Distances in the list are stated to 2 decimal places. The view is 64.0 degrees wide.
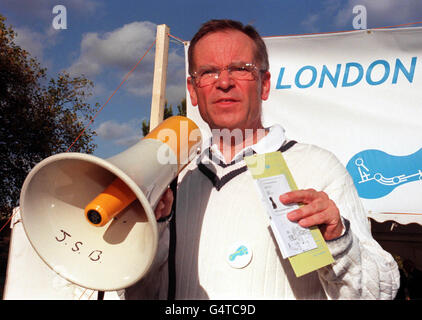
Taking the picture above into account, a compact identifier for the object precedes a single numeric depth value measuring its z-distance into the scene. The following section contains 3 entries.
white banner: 2.64
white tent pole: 2.53
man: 1.05
